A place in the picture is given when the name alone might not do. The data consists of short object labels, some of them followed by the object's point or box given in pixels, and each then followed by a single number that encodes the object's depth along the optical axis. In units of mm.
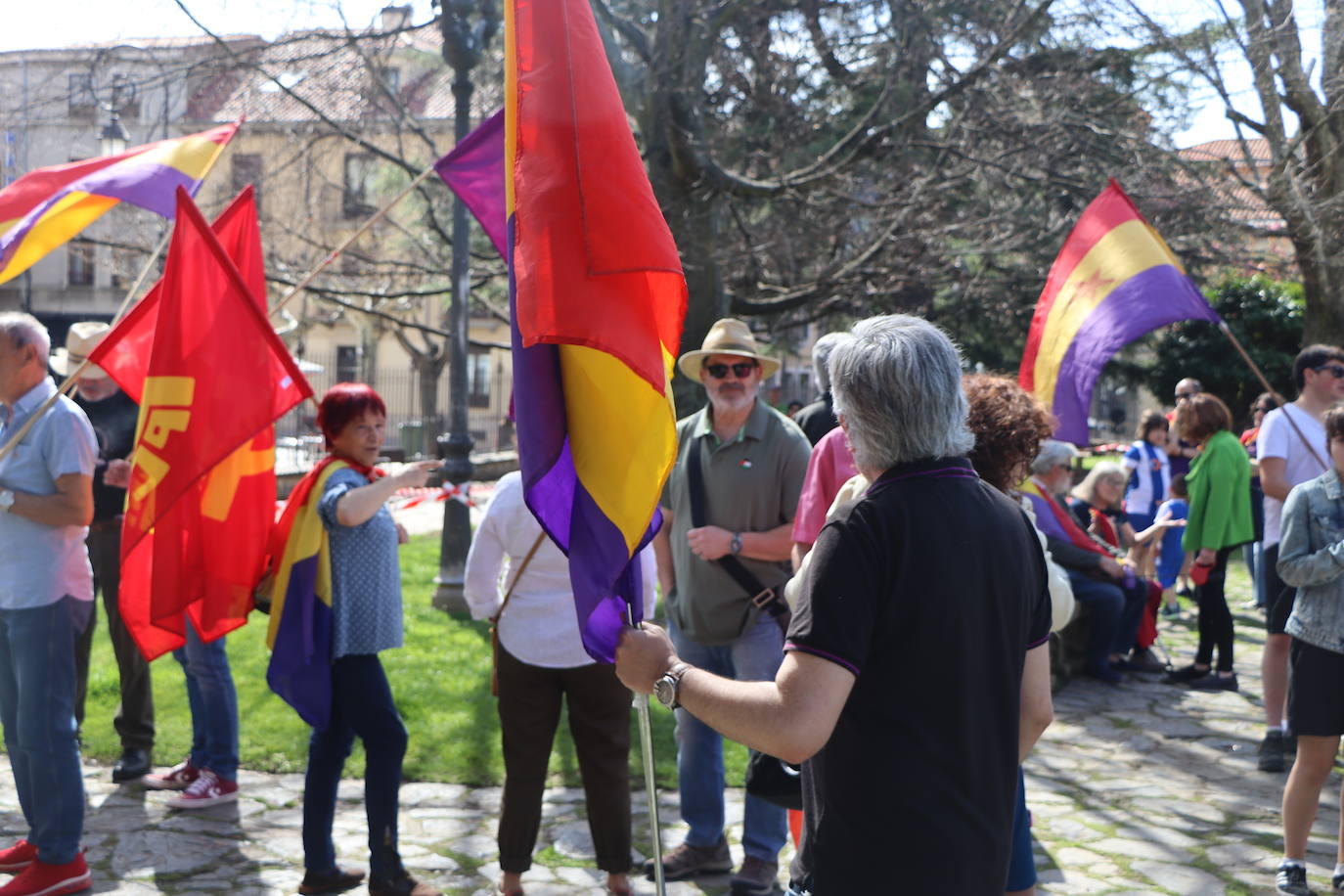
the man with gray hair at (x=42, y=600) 4586
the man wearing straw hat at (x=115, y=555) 6258
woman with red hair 4641
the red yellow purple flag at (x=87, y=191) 5508
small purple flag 5445
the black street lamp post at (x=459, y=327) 9633
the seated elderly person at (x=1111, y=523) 9148
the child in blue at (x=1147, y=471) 11120
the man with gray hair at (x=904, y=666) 2254
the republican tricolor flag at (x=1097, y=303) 6297
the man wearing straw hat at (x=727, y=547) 4914
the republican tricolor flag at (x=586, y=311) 2744
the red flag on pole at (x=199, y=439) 4535
